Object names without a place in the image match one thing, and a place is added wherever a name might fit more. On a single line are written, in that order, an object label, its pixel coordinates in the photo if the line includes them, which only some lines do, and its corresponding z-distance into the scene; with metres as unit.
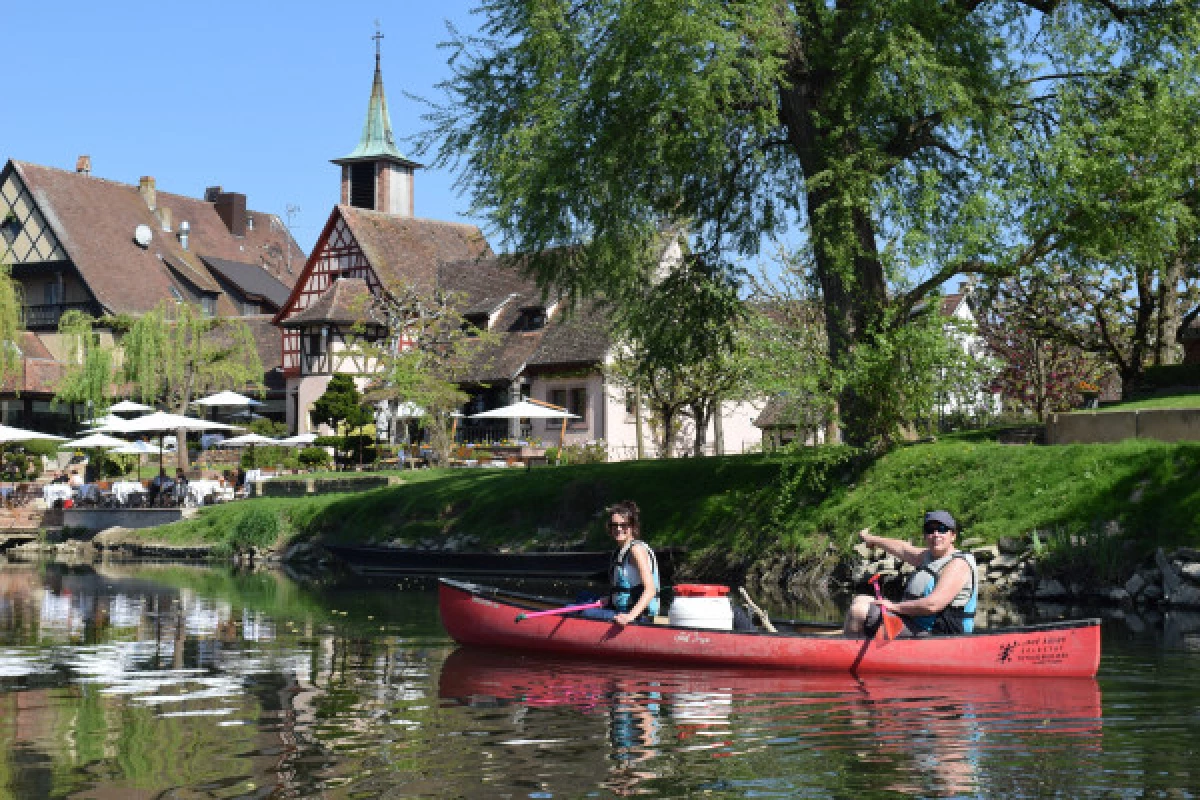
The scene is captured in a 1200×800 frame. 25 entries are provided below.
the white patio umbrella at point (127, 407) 48.53
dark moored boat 27.78
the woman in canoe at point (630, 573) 15.42
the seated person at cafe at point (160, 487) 42.41
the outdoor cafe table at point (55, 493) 44.31
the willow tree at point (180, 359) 54.88
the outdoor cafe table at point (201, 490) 42.84
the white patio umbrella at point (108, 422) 44.62
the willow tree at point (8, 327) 46.81
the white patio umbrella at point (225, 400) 50.50
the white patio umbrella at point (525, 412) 47.06
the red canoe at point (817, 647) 13.85
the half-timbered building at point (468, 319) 53.91
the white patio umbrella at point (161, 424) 43.16
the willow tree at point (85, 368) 56.03
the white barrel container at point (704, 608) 15.27
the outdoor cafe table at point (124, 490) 43.38
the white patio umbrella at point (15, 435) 43.75
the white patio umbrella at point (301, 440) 49.34
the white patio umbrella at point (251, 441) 49.17
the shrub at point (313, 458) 47.12
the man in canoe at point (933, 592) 13.75
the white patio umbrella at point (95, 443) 45.00
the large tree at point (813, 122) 23.77
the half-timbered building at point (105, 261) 66.19
